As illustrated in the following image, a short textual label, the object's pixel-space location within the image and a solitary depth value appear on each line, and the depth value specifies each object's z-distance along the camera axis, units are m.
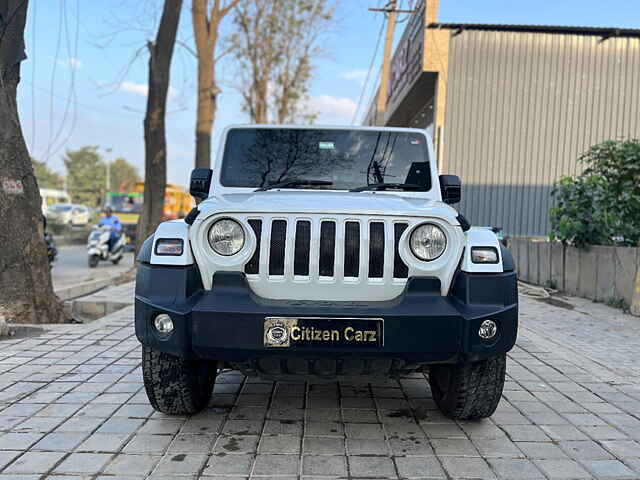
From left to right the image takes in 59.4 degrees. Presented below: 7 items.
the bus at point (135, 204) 23.56
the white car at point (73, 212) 35.13
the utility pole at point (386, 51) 17.52
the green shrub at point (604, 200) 8.59
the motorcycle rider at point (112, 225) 15.34
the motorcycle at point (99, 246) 14.80
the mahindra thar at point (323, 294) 2.94
